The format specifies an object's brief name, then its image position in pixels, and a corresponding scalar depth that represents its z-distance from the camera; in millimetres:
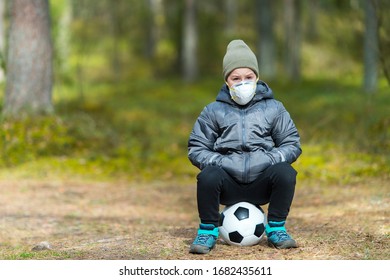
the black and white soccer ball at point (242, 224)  6274
